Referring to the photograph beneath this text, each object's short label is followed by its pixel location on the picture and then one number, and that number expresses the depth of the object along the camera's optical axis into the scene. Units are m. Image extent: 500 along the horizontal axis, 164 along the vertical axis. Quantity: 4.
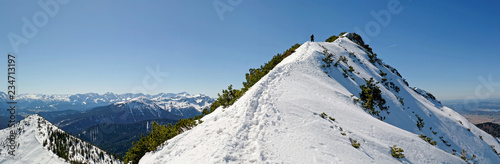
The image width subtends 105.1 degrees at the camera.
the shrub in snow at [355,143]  10.12
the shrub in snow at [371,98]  18.58
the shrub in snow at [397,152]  10.45
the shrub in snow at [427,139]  14.90
